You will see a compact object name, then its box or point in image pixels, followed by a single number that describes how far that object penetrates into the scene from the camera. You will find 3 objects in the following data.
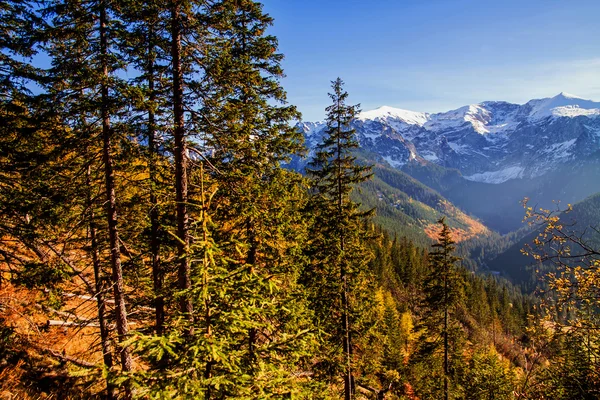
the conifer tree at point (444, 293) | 20.58
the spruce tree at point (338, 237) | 15.67
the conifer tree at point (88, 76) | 7.41
